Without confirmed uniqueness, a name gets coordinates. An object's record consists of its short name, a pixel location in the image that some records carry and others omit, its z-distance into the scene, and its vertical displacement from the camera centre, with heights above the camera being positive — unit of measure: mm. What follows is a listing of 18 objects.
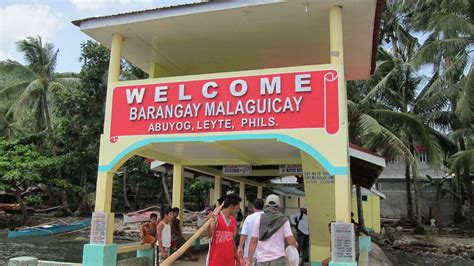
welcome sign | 6973 +1778
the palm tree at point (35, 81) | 29500 +8773
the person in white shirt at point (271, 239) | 5082 -326
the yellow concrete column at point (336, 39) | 7039 +2762
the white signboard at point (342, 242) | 6317 -430
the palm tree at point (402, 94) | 22217 +6196
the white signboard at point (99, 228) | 7820 -363
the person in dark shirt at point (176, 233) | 10008 -554
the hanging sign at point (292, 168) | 11770 +1156
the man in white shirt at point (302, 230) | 9930 -419
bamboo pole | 4921 -418
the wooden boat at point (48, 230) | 21545 -1184
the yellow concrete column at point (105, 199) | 7953 +155
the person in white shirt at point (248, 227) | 5227 -203
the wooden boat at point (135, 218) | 24297 -540
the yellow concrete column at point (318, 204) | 8898 +161
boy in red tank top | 5336 -329
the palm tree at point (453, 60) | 17906 +6823
